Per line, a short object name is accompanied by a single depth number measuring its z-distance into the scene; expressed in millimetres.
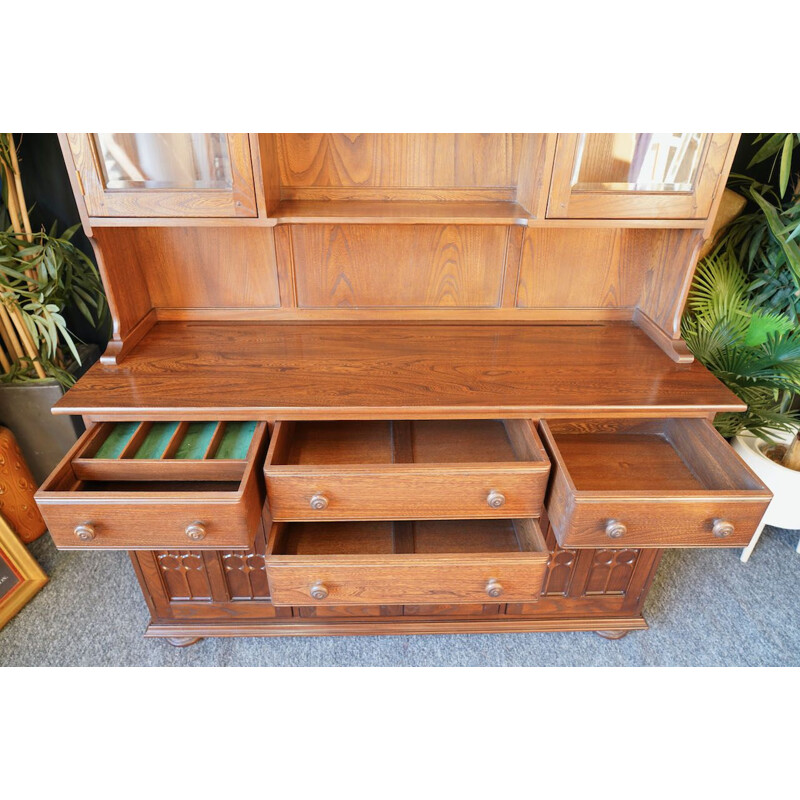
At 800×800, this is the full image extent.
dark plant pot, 1676
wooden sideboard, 1146
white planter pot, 1660
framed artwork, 1550
